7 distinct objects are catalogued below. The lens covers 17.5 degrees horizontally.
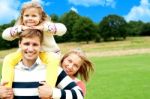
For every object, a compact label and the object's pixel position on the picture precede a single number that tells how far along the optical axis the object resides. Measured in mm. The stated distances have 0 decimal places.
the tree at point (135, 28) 85438
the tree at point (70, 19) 93519
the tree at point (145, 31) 83500
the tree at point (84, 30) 84438
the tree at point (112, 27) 84750
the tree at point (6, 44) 71906
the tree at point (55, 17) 95312
